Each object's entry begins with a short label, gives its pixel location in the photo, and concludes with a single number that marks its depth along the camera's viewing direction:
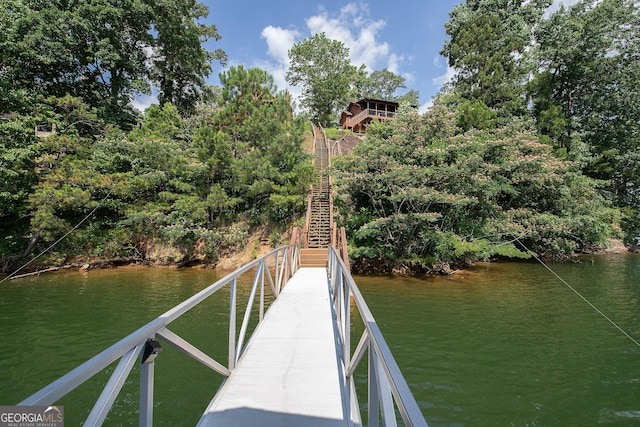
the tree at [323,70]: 35.97
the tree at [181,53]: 20.47
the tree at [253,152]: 13.86
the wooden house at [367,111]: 31.64
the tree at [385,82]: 49.50
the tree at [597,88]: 18.50
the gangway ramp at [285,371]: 1.26
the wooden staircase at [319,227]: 10.30
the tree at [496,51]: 20.34
